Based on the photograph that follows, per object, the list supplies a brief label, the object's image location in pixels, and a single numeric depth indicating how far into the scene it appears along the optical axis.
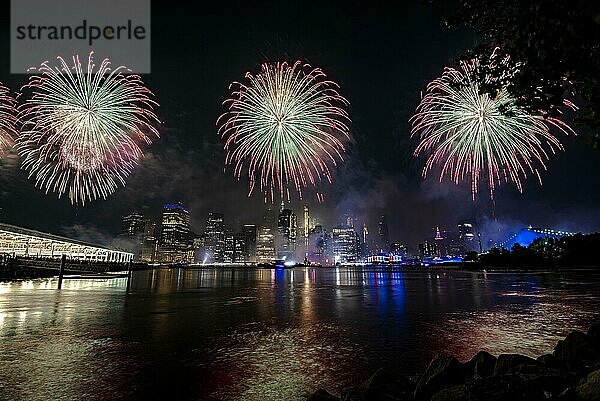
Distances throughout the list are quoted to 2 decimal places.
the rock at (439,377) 7.12
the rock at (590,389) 5.23
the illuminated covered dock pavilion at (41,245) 87.44
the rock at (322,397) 6.98
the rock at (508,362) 7.81
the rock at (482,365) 8.06
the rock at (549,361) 8.55
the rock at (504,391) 5.60
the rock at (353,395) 6.72
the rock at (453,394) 5.82
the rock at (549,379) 6.28
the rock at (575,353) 8.42
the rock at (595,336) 9.48
